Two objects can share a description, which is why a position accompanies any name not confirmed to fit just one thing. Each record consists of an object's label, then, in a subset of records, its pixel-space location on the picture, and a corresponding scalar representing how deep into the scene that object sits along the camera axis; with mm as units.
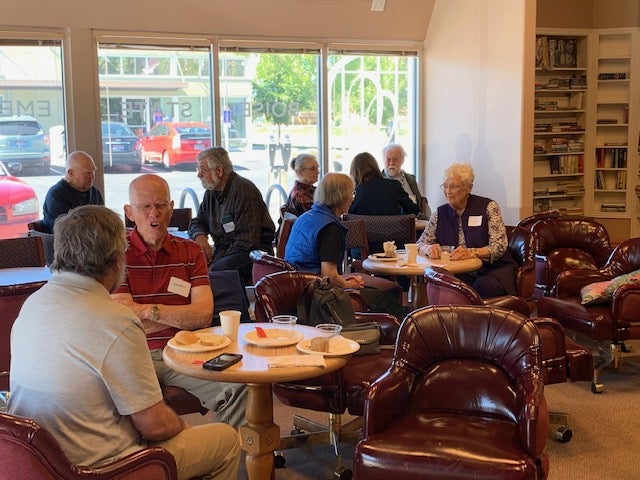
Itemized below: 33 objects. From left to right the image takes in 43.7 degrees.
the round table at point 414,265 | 5105
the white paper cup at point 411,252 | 5250
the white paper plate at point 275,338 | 3182
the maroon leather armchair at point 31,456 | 2182
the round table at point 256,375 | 2881
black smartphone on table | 2900
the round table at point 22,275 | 4583
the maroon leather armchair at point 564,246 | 5867
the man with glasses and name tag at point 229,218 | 5477
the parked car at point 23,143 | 7270
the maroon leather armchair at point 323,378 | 3627
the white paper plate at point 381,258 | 5391
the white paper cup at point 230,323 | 3297
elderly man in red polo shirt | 3488
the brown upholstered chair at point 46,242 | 5738
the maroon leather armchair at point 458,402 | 2844
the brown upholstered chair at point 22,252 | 5152
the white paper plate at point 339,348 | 3080
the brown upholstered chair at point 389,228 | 6449
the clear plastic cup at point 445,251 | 5418
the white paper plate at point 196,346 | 3117
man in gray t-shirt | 2375
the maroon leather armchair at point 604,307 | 4977
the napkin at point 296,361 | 2955
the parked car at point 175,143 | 7938
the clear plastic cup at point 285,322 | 3431
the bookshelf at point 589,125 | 9391
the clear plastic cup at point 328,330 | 3301
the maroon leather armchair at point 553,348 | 4148
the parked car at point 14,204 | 7297
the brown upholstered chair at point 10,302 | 4246
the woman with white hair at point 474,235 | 5414
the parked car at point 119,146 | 7656
